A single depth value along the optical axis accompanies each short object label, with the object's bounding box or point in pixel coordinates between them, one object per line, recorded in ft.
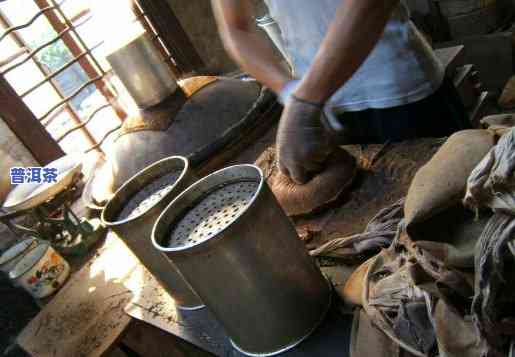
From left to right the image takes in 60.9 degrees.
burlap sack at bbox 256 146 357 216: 5.29
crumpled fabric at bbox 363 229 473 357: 2.80
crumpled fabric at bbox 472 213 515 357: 2.34
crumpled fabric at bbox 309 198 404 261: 4.12
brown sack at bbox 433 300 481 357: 2.70
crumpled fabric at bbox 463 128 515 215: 2.28
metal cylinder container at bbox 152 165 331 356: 3.47
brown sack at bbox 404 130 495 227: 2.90
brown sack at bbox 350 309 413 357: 3.25
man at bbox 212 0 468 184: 4.47
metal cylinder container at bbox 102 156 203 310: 4.74
